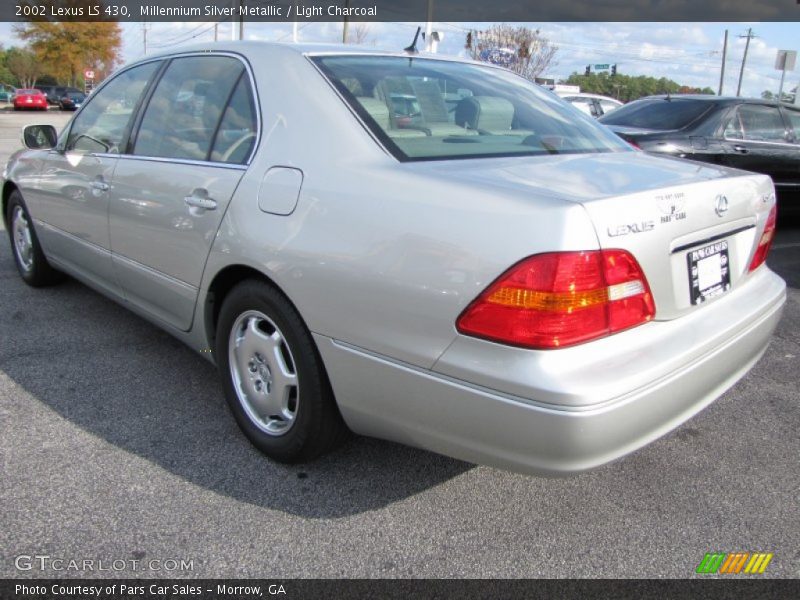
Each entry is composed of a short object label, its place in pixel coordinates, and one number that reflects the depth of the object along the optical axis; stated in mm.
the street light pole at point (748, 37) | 63306
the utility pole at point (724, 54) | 61562
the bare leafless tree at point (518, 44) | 39812
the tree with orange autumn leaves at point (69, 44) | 50375
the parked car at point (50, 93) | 37781
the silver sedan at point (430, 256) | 1817
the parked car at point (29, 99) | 33312
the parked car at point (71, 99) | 35625
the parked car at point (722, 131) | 6629
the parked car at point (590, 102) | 15593
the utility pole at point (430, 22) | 25458
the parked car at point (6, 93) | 45891
